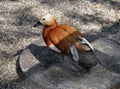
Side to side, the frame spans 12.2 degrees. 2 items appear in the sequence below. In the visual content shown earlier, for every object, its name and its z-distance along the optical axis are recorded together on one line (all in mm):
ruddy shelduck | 4860
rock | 4976
